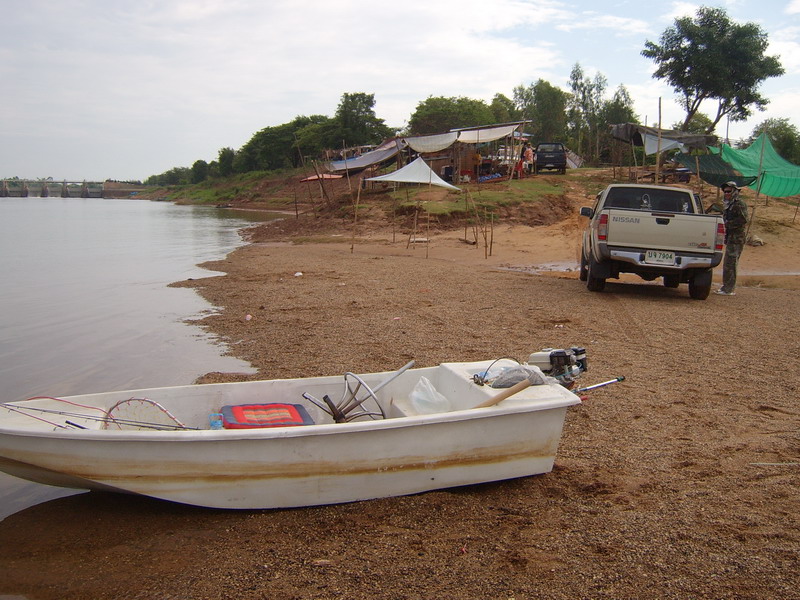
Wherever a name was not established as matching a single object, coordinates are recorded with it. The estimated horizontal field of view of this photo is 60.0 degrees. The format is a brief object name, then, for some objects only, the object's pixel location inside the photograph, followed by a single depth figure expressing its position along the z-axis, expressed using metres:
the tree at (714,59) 37.12
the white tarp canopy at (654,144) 24.00
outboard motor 5.00
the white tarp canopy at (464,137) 28.20
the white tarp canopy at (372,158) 33.81
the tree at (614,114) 41.77
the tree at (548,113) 57.00
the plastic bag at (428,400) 4.91
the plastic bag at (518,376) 4.55
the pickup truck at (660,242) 10.38
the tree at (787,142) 36.69
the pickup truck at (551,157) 31.34
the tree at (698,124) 41.83
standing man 11.51
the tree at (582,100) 58.41
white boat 3.85
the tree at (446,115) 53.19
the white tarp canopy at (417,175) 21.42
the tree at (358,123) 57.66
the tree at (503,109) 62.19
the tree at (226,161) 84.38
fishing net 4.39
